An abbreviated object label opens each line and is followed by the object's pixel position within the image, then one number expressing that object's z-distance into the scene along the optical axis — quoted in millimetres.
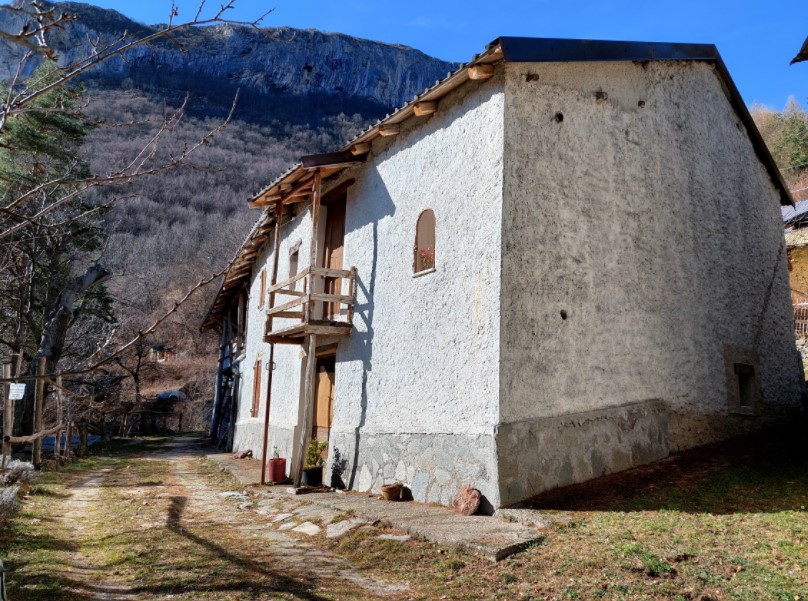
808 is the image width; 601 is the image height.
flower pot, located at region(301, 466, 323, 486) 10852
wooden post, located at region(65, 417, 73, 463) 14934
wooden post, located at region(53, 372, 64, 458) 12477
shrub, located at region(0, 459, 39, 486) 9450
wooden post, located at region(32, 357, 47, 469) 11539
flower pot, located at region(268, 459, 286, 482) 11377
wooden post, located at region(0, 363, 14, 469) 9805
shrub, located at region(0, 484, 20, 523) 6941
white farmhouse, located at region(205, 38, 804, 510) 8102
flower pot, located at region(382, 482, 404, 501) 8766
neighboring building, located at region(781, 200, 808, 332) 18469
